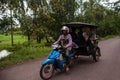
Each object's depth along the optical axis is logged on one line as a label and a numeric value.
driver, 3.62
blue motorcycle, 3.18
